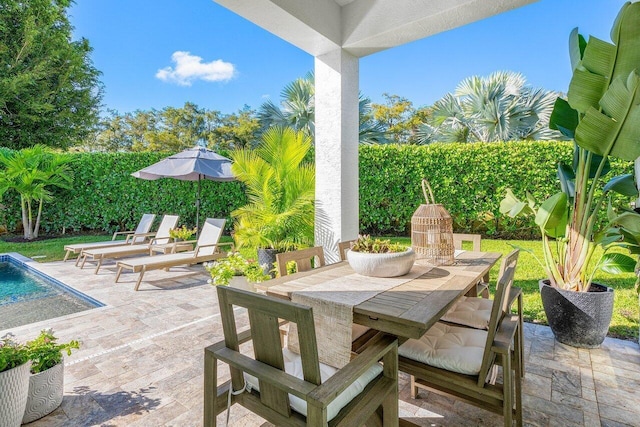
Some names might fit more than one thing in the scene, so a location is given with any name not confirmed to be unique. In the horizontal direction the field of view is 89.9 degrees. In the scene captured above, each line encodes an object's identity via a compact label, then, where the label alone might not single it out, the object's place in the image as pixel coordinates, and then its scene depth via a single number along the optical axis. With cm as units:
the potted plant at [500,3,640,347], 251
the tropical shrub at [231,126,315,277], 477
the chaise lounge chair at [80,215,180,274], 604
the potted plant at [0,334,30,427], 175
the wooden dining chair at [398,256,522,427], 157
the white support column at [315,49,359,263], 414
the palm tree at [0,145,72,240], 818
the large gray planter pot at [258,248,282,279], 475
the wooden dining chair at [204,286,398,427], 120
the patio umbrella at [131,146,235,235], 639
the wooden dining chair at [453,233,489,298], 302
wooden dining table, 153
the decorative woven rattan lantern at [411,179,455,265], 258
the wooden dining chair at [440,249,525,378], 208
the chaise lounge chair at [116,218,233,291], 505
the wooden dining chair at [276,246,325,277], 243
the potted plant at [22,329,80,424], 202
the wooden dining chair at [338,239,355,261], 314
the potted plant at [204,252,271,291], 413
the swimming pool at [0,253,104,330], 405
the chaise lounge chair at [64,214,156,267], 661
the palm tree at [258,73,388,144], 1064
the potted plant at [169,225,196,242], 670
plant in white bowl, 218
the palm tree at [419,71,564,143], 949
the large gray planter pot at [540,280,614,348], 295
